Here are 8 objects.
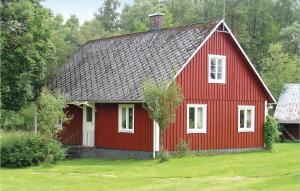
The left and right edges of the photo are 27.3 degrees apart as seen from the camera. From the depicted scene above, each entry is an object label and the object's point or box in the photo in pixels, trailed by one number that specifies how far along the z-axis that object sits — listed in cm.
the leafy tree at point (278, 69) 6362
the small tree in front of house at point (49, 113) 2694
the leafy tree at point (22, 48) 3494
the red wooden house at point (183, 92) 3088
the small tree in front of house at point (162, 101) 2752
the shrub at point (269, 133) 3527
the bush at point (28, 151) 2809
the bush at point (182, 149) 3017
